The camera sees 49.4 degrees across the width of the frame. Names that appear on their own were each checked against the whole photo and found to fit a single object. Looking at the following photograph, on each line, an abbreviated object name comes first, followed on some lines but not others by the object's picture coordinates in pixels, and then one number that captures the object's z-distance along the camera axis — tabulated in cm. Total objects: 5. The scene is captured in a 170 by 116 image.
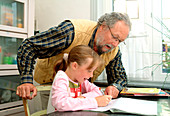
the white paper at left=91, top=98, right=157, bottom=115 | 74
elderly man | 118
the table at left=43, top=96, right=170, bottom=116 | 71
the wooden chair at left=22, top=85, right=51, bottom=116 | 89
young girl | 79
